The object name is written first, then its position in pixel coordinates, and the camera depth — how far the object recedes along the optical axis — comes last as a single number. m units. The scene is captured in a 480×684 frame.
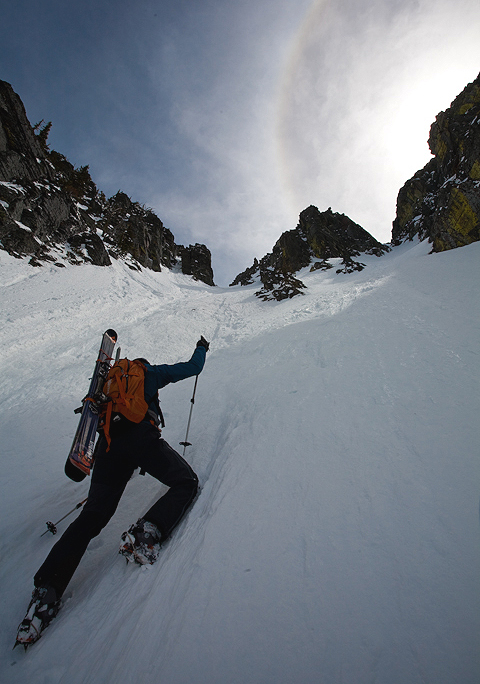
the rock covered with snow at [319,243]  43.72
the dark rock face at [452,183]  17.83
